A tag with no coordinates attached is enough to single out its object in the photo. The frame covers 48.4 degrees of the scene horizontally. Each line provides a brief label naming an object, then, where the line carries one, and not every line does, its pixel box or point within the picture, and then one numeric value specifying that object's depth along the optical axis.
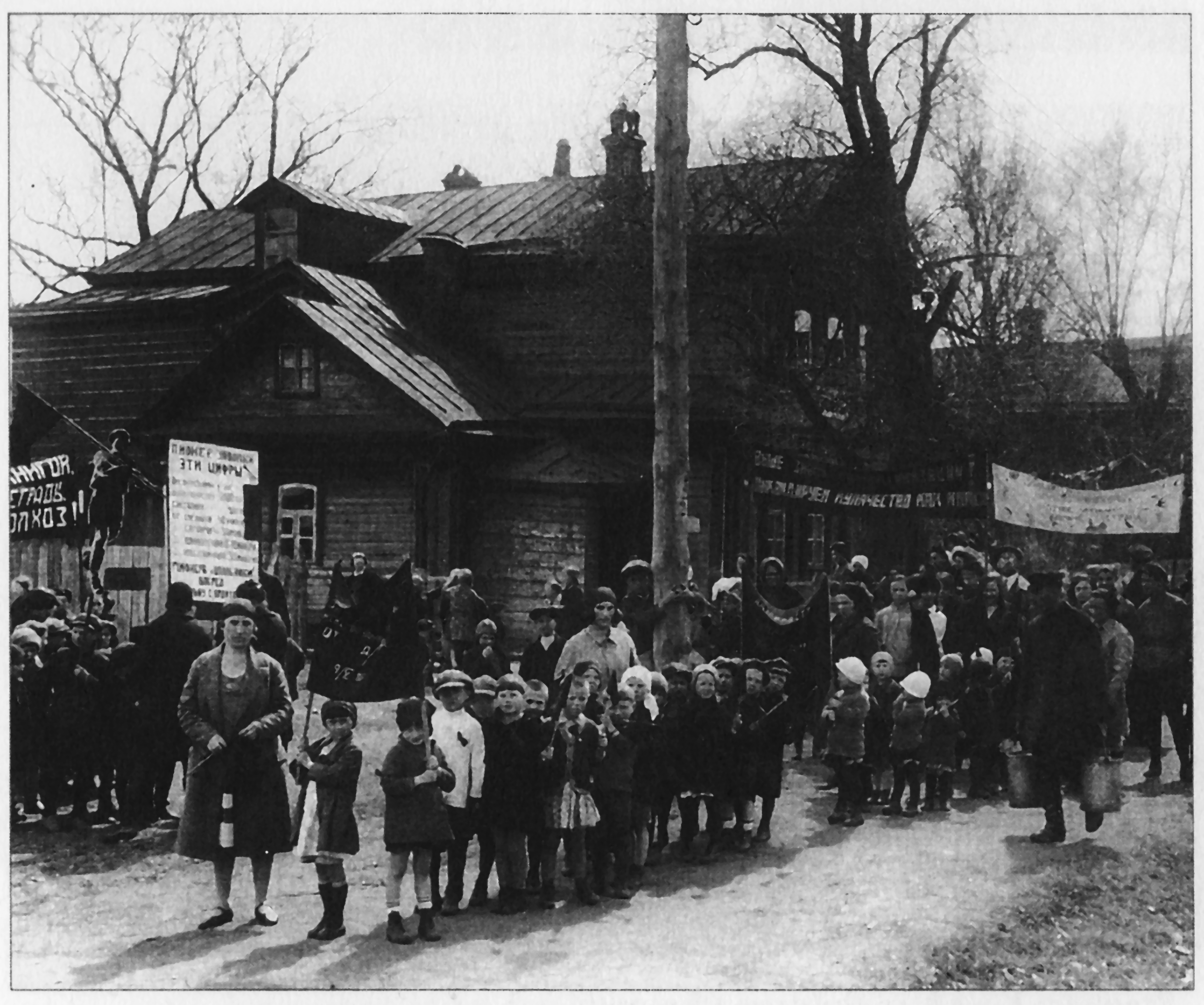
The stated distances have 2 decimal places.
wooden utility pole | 10.59
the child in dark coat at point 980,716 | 10.31
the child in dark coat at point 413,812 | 7.14
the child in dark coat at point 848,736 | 9.66
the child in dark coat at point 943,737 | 9.95
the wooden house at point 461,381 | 16.61
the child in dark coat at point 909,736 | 9.87
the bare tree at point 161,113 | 9.60
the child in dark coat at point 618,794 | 7.95
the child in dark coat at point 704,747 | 8.81
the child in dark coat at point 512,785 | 7.65
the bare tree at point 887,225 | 15.43
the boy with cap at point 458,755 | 7.53
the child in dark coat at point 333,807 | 7.21
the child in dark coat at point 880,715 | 9.98
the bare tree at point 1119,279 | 9.85
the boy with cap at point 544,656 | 10.45
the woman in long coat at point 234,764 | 7.36
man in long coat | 9.03
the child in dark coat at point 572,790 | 7.76
